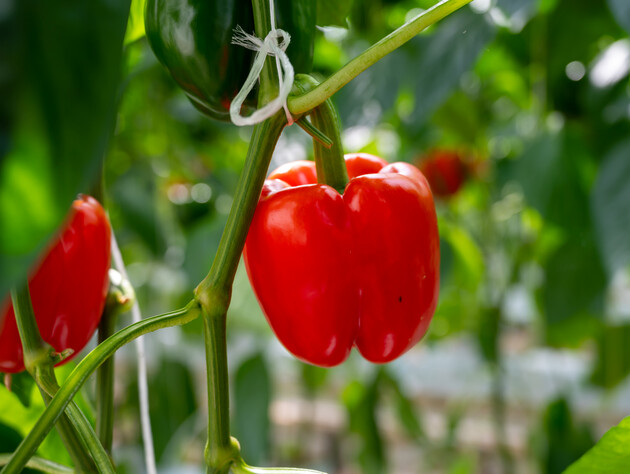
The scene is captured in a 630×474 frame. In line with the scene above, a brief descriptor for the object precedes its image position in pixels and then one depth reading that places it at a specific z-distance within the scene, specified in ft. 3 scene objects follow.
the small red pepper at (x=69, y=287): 0.89
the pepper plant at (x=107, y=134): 0.43
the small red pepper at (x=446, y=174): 4.03
